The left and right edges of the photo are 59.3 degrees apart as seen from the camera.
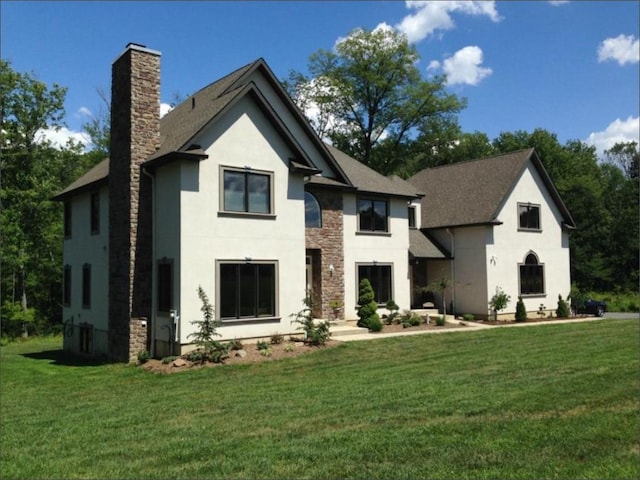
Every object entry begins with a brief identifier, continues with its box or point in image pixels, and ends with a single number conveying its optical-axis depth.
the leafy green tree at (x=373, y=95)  45.28
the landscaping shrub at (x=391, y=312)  21.62
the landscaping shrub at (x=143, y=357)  15.52
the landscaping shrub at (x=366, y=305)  19.83
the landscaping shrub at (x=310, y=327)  16.19
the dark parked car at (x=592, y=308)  28.66
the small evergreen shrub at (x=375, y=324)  19.50
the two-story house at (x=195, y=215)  15.27
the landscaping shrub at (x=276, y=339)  16.14
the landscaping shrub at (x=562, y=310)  26.12
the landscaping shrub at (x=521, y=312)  24.34
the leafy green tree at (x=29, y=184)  34.09
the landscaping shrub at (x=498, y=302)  24.19
